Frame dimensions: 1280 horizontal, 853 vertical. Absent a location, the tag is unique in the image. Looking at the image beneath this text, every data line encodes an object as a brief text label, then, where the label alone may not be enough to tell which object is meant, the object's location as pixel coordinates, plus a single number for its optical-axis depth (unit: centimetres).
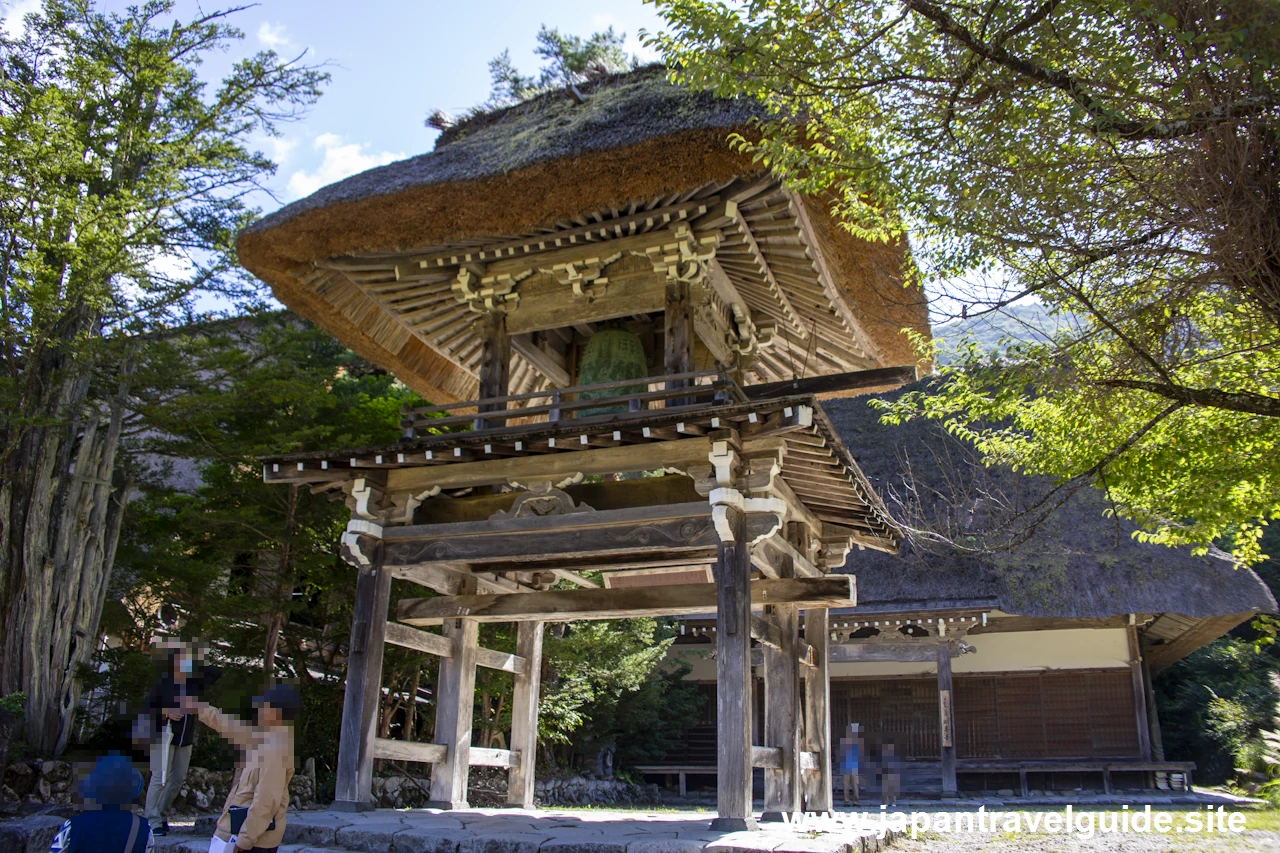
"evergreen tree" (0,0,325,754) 1061
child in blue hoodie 362
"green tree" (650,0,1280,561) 469
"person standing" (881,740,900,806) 1524
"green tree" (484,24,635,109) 1035
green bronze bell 859
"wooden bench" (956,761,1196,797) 1459
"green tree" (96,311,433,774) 1116
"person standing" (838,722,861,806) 1490
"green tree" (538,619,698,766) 1409
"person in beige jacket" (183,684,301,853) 363
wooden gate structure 726
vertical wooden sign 1504
